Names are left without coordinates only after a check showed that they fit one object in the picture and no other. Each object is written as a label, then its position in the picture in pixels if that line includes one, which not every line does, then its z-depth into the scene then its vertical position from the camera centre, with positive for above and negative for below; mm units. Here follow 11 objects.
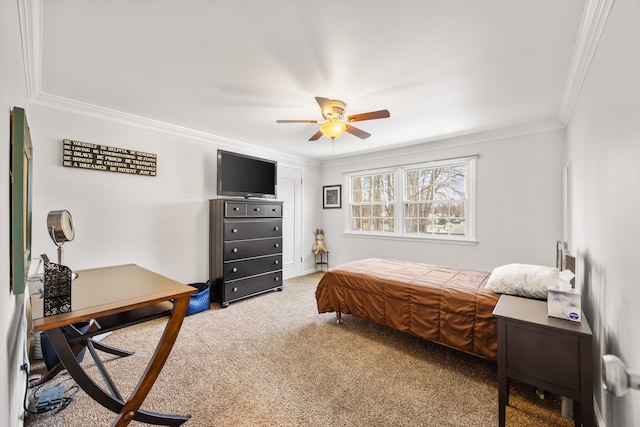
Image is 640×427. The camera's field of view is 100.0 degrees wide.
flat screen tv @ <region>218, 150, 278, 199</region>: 3791 +554
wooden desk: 1233 -468
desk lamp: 1528 -81
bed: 2037 -780
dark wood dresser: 3686 -531
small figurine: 5559 -661
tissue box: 1495 -536
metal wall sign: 2792 +614
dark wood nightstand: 1378 -798
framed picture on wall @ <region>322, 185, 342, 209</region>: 5551 +318
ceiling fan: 2375 +878
